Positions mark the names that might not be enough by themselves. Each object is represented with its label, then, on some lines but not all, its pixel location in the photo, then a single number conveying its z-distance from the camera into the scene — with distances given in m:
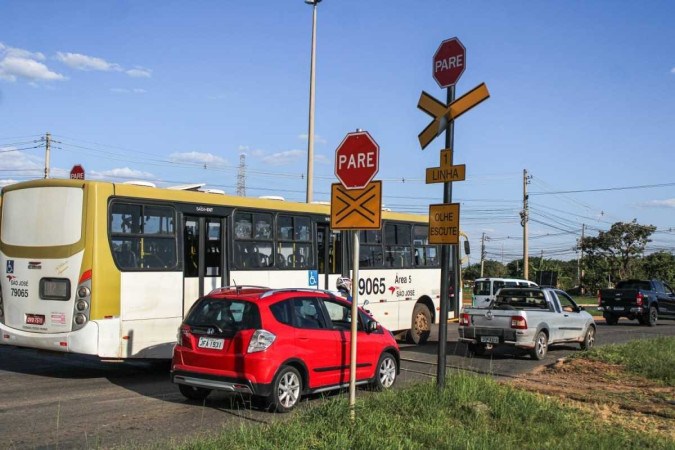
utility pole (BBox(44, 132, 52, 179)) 50.94
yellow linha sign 9.27
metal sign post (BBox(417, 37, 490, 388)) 9.28
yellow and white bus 11.52
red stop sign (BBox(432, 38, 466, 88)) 9.45
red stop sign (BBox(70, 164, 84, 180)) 18.17
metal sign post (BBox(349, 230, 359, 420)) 7.85
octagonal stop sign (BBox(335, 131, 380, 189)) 8.01
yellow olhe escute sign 9.27
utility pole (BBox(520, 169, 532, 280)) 50.75
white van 25.77
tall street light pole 24.14
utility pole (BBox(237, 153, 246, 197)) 74.32
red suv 8.99
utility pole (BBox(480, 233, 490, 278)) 103.06
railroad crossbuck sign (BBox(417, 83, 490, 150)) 9.30
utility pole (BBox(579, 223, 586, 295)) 65.44
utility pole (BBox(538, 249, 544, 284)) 81.54
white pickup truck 15.66
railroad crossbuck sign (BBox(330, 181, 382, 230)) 8.06
